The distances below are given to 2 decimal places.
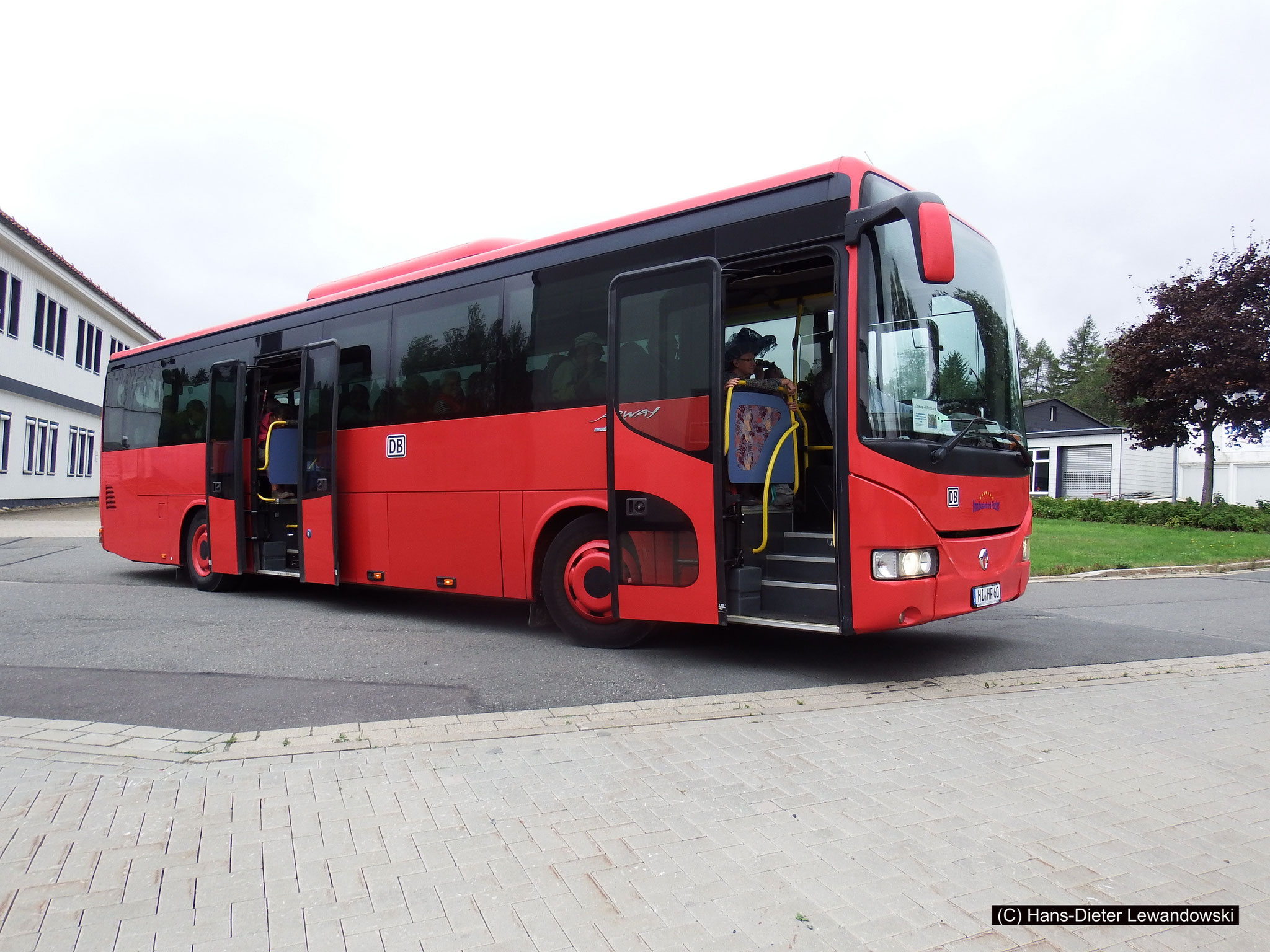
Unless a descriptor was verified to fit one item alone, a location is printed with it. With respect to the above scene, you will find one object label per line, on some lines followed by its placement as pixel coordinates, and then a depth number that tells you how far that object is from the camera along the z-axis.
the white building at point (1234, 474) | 38.25
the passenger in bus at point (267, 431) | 10.48
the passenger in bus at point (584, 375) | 7.14
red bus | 5.91
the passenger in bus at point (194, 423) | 11.33
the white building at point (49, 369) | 27.50
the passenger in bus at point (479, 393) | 8.01
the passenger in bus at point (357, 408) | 9.24
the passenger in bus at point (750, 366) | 6.58
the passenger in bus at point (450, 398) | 8.29
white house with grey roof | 39.28
